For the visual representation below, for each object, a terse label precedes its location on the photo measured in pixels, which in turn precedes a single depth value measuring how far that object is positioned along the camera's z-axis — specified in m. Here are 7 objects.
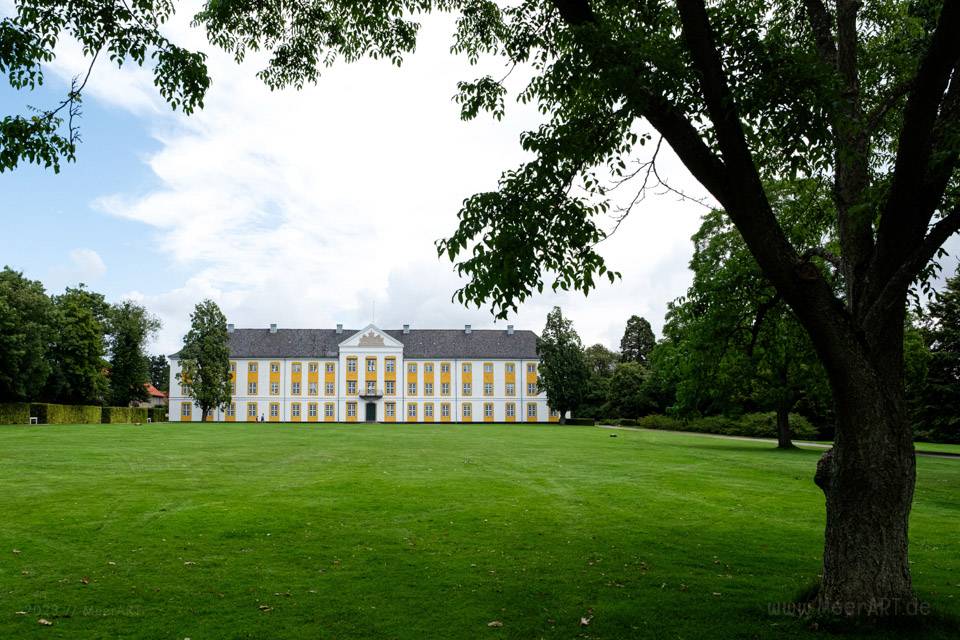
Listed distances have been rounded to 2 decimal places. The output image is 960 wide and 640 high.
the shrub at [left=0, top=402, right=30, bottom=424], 47.81
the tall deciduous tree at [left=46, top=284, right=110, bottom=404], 59.72
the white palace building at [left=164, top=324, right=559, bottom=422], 86.25
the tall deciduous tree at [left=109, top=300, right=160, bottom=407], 76.25
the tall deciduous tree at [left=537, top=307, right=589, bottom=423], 77.12
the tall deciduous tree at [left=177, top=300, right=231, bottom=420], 74.38
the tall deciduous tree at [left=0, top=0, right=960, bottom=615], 5.64
